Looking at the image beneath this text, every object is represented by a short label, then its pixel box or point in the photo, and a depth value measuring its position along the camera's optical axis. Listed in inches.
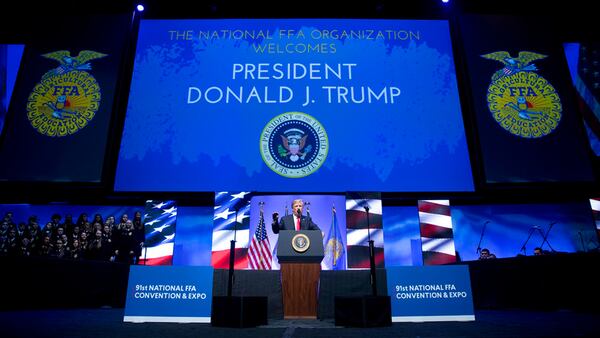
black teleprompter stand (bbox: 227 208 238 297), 145.5
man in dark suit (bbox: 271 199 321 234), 225.8
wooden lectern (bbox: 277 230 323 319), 164.9
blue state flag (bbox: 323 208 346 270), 288.5
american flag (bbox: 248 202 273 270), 282.7
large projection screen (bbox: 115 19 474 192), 285.7
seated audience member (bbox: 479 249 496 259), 322.7
